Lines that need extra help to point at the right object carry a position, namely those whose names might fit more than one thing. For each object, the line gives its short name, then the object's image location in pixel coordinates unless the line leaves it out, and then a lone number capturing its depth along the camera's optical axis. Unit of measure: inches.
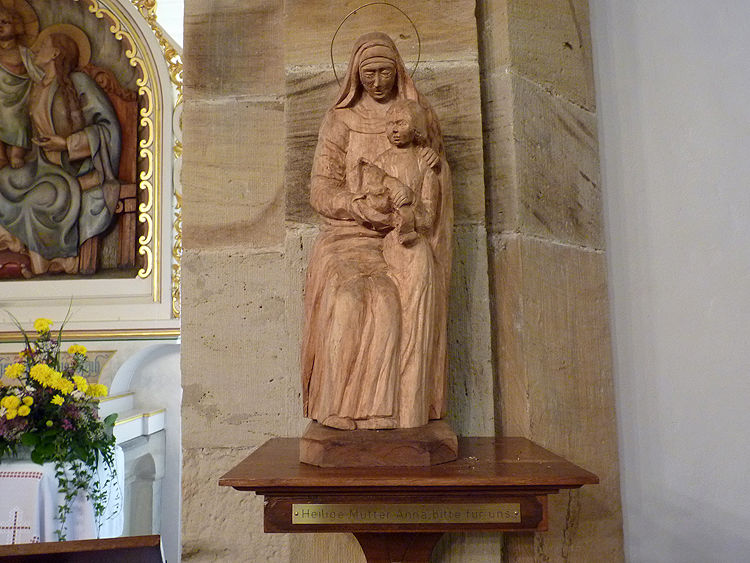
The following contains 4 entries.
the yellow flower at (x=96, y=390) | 146.0
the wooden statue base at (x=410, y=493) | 55.5
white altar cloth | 128.8
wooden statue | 60.7
